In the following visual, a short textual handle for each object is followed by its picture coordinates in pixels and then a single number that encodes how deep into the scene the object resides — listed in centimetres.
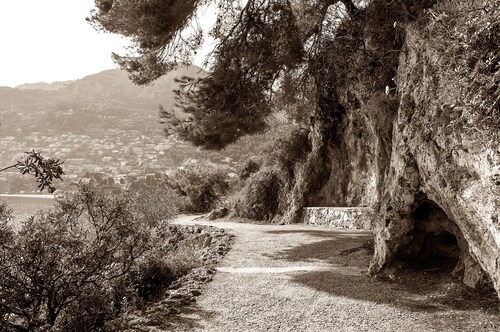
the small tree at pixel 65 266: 454
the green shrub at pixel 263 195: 1906
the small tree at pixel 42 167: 309
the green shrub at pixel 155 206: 1620
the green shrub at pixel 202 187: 2659
